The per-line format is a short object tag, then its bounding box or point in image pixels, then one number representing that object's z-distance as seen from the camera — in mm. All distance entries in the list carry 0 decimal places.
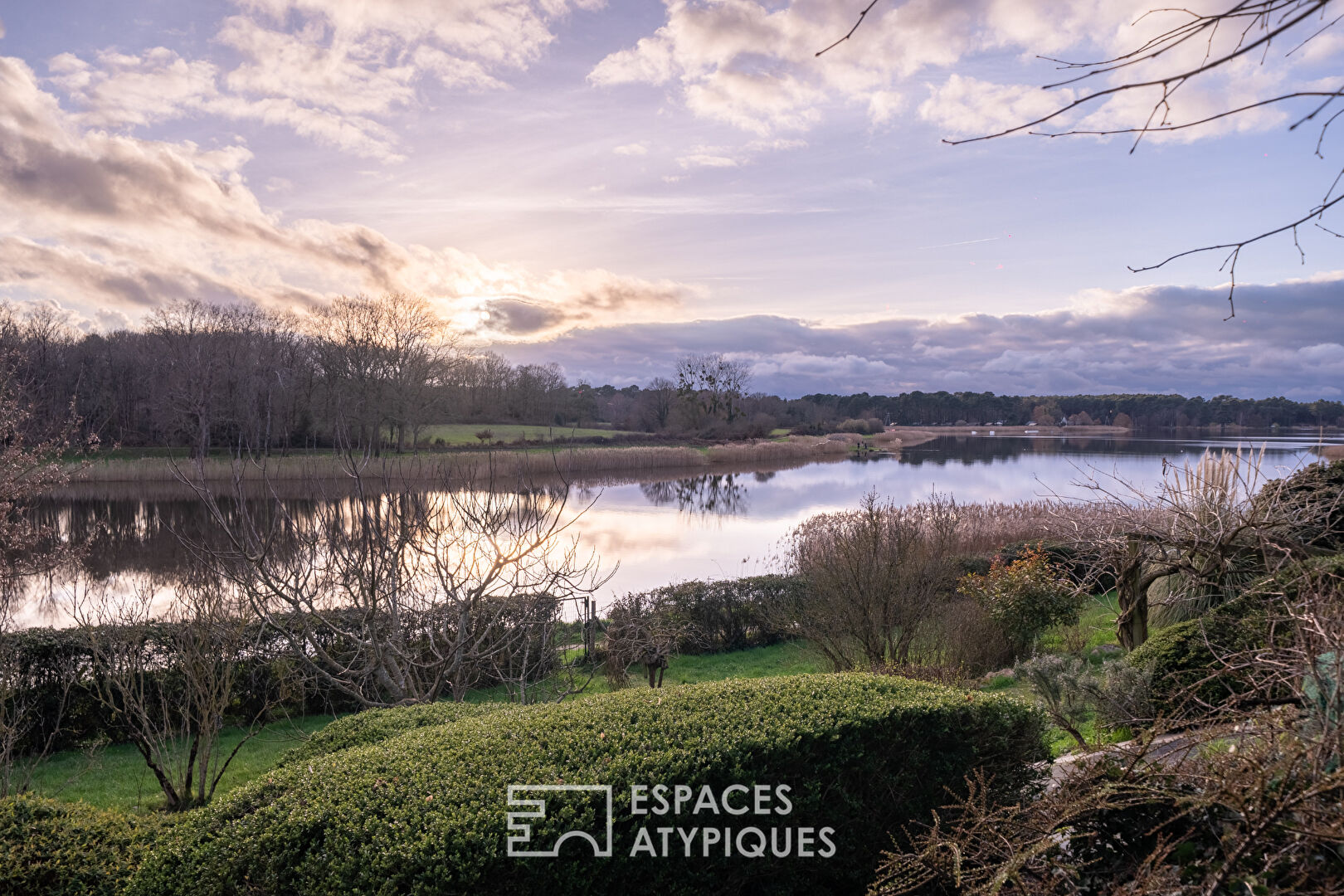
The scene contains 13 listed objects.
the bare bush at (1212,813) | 1843
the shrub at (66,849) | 3383
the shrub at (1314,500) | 6484
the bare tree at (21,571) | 7090
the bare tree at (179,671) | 6297
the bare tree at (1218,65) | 1529
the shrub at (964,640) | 10430
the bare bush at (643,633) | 9539
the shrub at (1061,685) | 6094
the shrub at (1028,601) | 10867
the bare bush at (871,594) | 9414
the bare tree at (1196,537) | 5938
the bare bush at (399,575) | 6270
